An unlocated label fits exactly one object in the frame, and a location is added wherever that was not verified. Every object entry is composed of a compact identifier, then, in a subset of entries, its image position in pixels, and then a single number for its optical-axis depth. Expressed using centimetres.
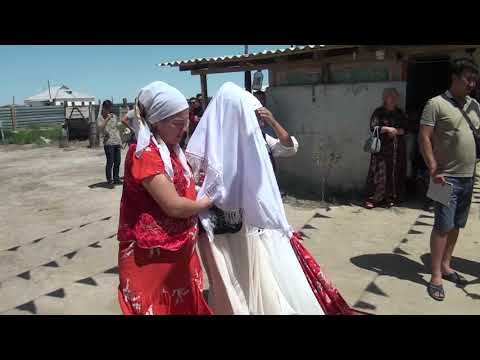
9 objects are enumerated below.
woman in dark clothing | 642
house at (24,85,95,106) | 4672
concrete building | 667
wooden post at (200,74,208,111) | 920
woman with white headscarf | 192
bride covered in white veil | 224
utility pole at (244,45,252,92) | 892
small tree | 729
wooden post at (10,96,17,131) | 2242
